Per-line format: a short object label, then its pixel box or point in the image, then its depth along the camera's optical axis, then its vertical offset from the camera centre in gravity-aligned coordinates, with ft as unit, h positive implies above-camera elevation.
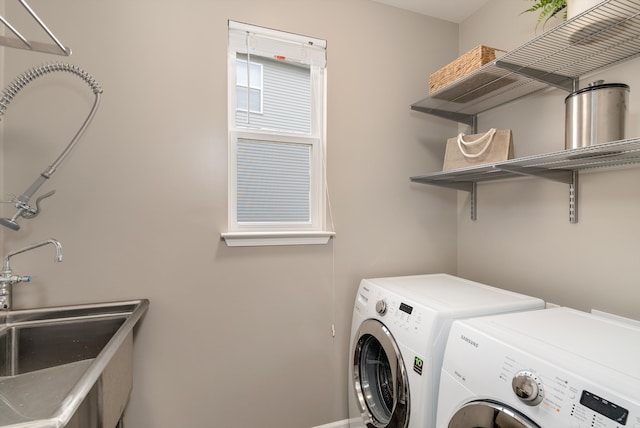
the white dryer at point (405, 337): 3.81 -1.77
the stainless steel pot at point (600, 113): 3.59 +1.20
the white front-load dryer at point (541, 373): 2.25 -1.35
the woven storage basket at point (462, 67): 4.76 +2.45
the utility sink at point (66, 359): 2.97 -1.86
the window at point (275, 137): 5.46 +1.39
